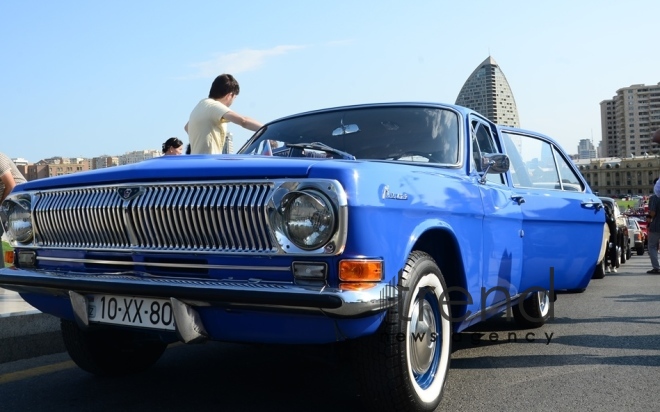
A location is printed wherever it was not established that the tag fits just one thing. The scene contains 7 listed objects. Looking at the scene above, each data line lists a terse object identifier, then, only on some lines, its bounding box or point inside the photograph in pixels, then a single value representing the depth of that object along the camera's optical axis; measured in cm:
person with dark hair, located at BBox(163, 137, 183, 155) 879
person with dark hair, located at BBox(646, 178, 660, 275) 1356
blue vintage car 303
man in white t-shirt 627
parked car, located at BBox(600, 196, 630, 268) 1622
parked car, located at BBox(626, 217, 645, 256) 2566
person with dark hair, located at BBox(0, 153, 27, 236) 687
